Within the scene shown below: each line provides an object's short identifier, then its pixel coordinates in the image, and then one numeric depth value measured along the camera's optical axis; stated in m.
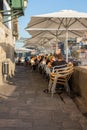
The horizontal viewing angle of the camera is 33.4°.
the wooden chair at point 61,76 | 4.50
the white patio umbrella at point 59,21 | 4.92
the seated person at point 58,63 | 4.91
